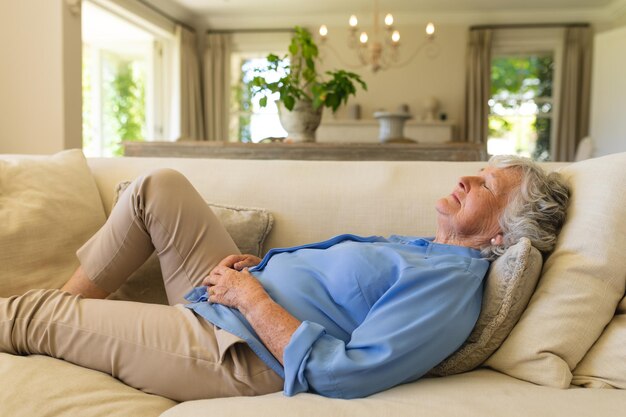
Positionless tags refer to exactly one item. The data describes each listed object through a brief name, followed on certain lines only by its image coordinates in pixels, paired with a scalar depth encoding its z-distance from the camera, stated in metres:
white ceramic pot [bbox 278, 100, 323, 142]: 3.28
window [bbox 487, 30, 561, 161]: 7.44
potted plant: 3.13
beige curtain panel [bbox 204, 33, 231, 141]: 7.82
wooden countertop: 3.08
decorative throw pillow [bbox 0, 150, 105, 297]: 1.82
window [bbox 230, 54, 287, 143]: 8.01
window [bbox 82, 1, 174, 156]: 6.83
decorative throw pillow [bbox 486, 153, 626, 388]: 1.29
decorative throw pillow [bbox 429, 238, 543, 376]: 1.31
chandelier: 7.30
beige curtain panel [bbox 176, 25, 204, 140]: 7.45
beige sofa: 1.18
